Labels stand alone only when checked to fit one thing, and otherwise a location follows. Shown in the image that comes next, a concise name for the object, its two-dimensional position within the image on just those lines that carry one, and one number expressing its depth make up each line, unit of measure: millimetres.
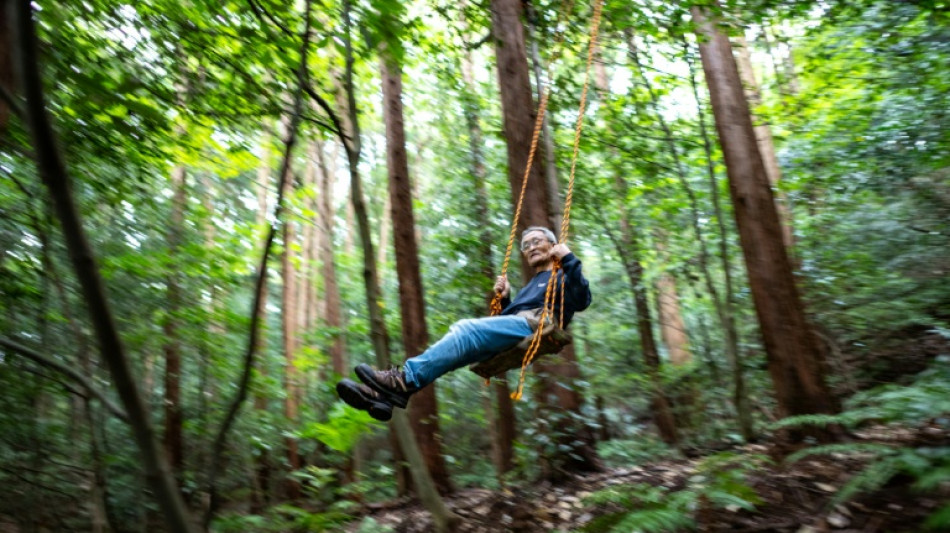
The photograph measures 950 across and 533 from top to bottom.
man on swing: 3502
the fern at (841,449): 3618
